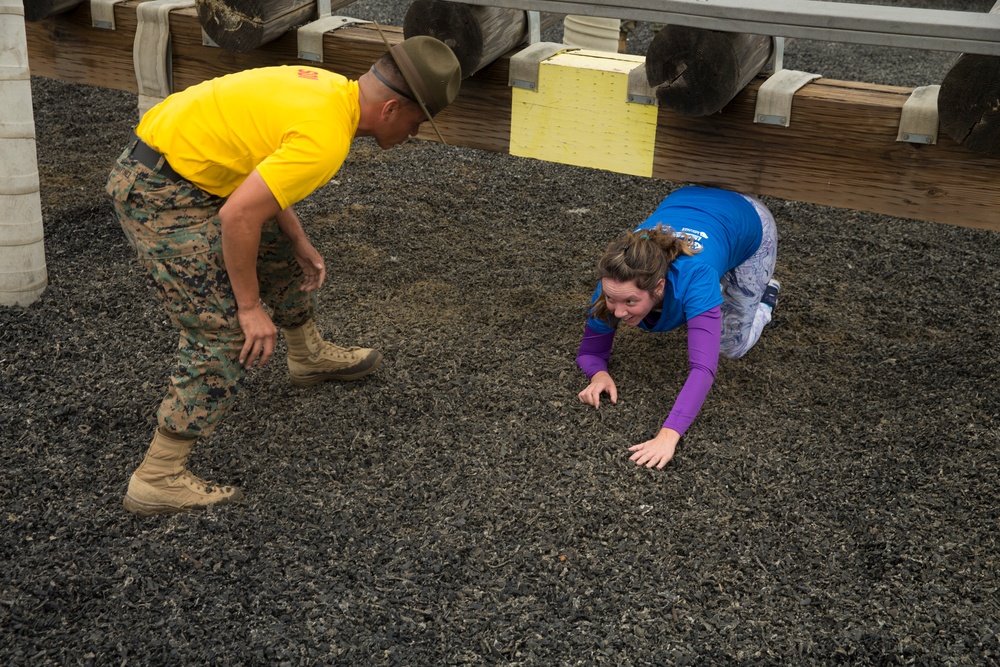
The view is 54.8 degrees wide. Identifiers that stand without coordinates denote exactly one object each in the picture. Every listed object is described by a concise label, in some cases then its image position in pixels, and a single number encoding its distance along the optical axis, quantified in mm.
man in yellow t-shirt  2684
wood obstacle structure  3318
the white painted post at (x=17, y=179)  4238
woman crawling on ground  3500
